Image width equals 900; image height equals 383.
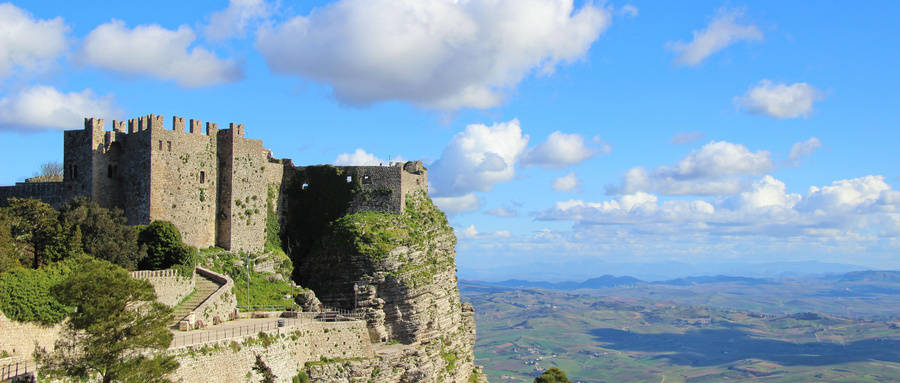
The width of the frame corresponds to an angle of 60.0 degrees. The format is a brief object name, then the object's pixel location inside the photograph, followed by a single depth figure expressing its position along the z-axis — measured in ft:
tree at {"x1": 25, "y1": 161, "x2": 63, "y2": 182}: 326.57
